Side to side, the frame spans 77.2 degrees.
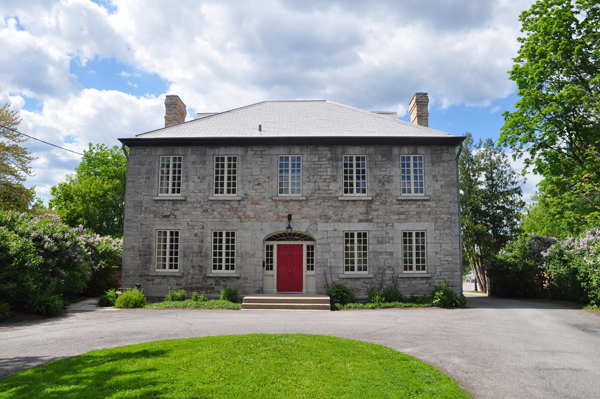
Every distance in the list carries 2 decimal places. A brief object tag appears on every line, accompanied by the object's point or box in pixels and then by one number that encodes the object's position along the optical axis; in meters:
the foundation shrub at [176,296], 16.06
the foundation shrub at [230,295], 15.94
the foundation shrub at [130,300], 15.29
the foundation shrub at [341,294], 15.61
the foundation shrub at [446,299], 15.65
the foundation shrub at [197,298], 15.80
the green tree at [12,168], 21.77
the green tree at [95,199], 30.64
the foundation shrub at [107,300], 15.71
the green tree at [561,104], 16.36
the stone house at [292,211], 16.62
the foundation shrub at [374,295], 15.73
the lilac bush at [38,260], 12.48
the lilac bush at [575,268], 15.16
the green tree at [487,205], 25.92
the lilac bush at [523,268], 19.86
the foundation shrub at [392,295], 15.92
